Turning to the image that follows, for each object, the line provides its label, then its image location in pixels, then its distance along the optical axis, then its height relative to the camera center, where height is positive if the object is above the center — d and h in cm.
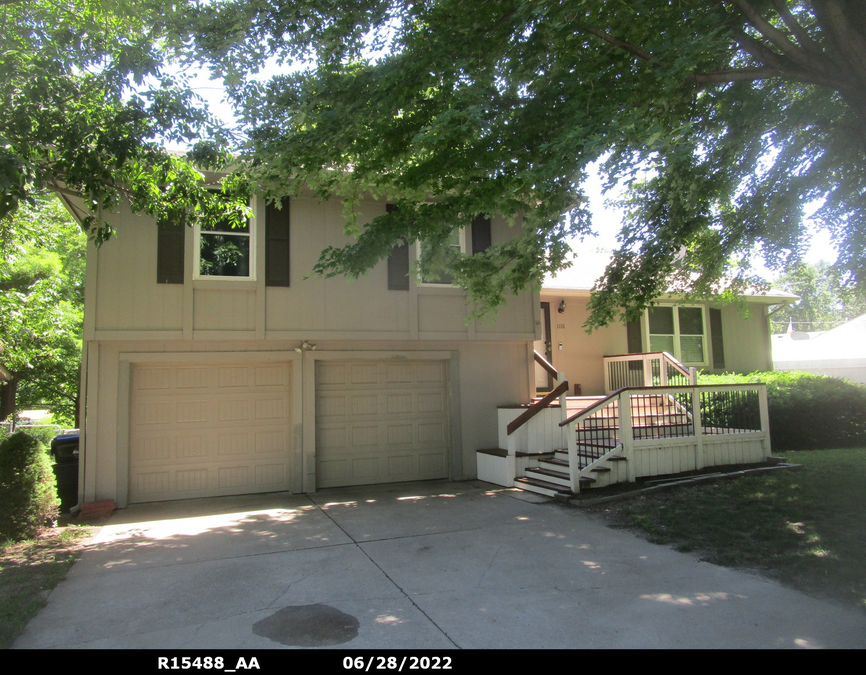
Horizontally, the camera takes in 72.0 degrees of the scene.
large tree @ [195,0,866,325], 609 +312
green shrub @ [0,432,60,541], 698 -125
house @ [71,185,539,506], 902 +23
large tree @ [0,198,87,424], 1289 +182
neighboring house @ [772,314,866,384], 2094 +50
